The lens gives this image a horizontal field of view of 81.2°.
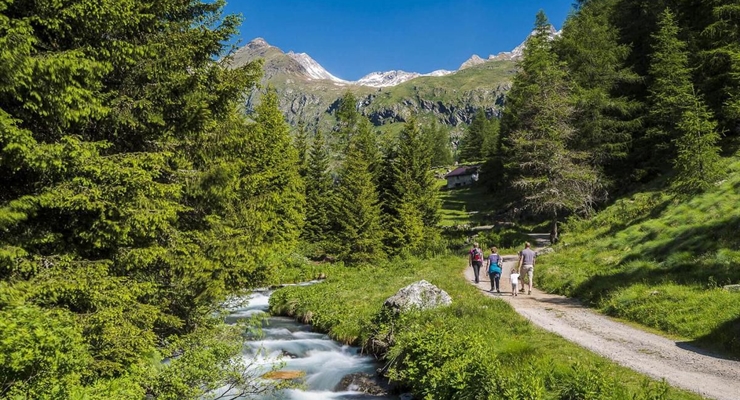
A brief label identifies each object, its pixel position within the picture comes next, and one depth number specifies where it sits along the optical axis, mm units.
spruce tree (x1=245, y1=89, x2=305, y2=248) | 40969
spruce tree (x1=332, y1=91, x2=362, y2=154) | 67438
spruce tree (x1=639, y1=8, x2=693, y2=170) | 31625
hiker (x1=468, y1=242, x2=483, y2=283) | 23391
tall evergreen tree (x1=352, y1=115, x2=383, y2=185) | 51994
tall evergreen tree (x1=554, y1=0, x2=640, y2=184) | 35438
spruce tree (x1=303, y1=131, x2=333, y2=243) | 51812
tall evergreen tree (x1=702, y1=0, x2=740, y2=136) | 29316
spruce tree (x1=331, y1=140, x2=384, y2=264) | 38594
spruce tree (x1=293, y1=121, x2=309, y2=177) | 60369
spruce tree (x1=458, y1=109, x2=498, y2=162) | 118575
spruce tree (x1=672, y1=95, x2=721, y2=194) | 22469
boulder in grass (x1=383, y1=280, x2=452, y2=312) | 16156
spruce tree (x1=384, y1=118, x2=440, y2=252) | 40656
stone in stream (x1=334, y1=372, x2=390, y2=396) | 13466
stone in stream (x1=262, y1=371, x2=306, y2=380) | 14836
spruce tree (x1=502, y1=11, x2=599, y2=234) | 31812
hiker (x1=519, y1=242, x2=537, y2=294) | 19594
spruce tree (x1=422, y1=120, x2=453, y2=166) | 131000
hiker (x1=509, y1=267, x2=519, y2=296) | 19297
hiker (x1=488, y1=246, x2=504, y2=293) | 20641
